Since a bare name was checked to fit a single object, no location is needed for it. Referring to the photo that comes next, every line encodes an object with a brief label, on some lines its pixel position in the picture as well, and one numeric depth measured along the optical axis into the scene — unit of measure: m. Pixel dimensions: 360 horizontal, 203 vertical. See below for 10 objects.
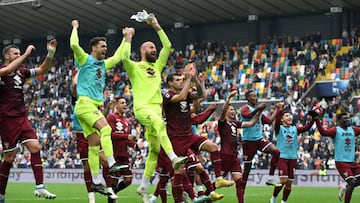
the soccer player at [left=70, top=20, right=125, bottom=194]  13.23
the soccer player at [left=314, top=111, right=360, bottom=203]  17.09
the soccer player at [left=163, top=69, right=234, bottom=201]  14.38
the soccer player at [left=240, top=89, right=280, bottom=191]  18.81
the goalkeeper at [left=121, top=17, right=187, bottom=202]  13.73
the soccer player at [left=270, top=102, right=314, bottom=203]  18.59
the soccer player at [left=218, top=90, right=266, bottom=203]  17.75
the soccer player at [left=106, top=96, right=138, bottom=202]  17.81
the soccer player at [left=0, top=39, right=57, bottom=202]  13.52
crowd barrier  31.72
